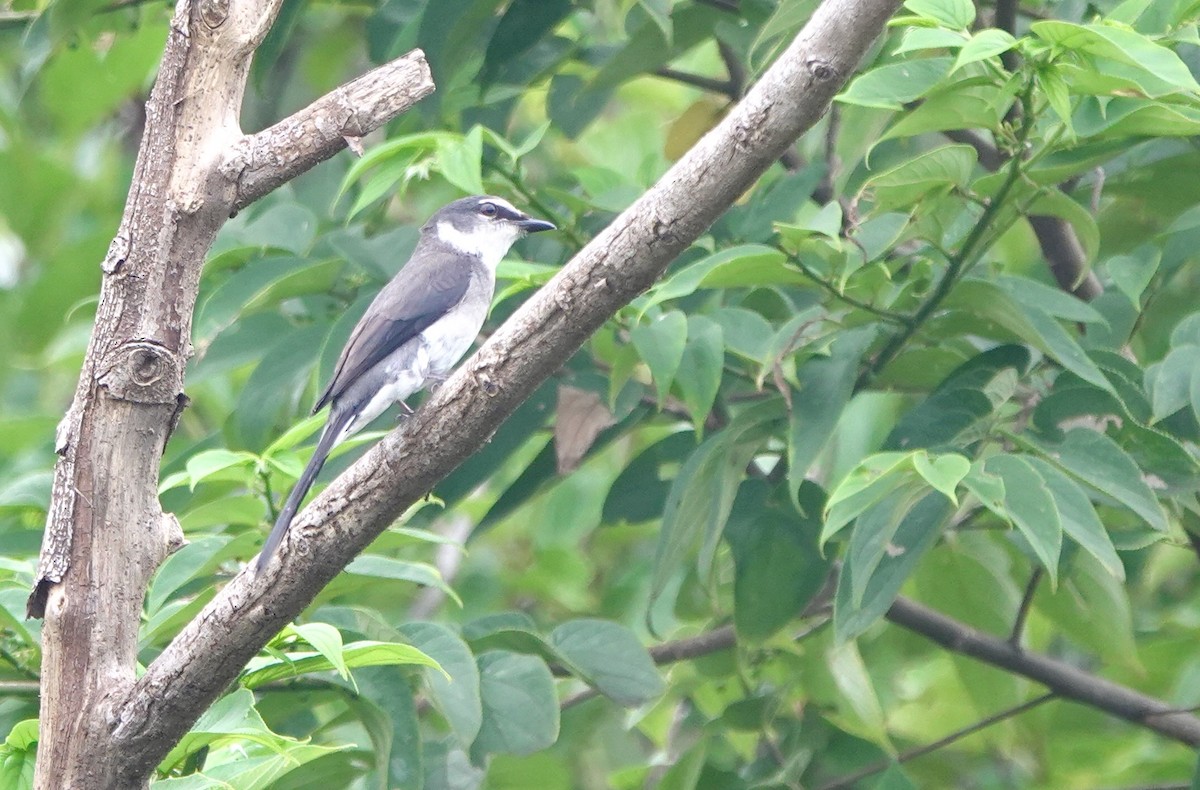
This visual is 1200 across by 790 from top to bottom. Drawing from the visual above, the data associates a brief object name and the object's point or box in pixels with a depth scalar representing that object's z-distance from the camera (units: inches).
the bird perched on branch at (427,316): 289.9
